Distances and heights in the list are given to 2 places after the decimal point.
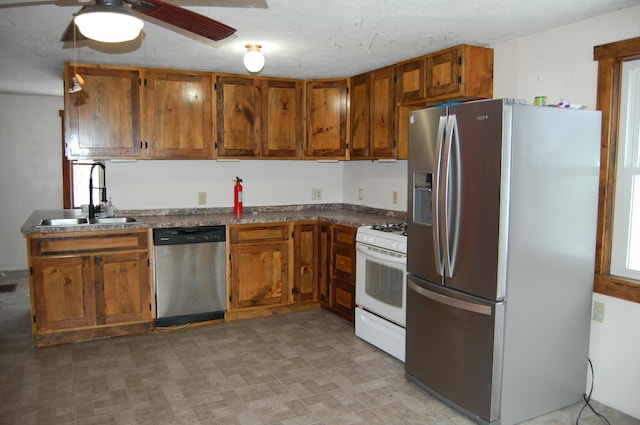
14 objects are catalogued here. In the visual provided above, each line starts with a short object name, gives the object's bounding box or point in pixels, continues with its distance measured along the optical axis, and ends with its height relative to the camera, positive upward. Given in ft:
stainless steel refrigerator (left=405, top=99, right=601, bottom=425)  8.14 -1.41
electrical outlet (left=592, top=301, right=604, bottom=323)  9.34 -2.62
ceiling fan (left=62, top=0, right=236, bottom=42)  5.38 +1.94
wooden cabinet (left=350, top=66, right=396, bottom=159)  13.53 +1.68
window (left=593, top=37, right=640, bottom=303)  8.96 -0.09
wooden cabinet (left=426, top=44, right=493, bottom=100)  11.05 +2.28
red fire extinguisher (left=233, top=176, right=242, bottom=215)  15.72 -0.86
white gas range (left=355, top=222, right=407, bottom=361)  11.02 -2.69
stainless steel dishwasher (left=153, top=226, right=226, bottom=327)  13.15 -2.82
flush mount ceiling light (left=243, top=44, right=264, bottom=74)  11.17 +2.52
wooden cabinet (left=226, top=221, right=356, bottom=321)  13.98 -2.85
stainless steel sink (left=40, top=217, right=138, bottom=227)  13.23 -1.41
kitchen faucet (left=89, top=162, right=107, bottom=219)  14.13 -0.58
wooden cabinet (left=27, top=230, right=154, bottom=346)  11.98 -2.90
